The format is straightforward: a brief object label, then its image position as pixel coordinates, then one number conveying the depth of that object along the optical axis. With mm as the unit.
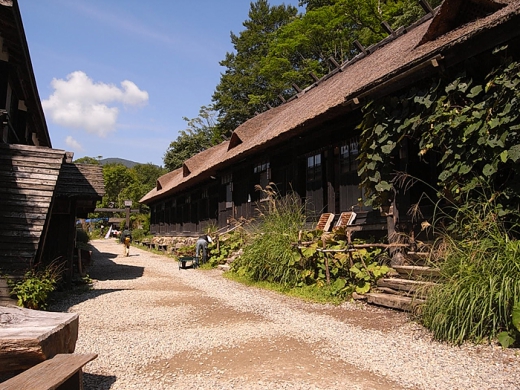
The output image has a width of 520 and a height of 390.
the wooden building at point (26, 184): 7012
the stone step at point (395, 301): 5441
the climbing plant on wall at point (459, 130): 5160
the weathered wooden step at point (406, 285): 5238
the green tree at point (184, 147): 41969
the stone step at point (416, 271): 5359
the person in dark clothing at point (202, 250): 13977
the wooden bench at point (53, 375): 2521
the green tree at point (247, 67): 35219
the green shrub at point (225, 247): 13102
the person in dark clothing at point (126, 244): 19984
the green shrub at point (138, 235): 32497
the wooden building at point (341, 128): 6219
